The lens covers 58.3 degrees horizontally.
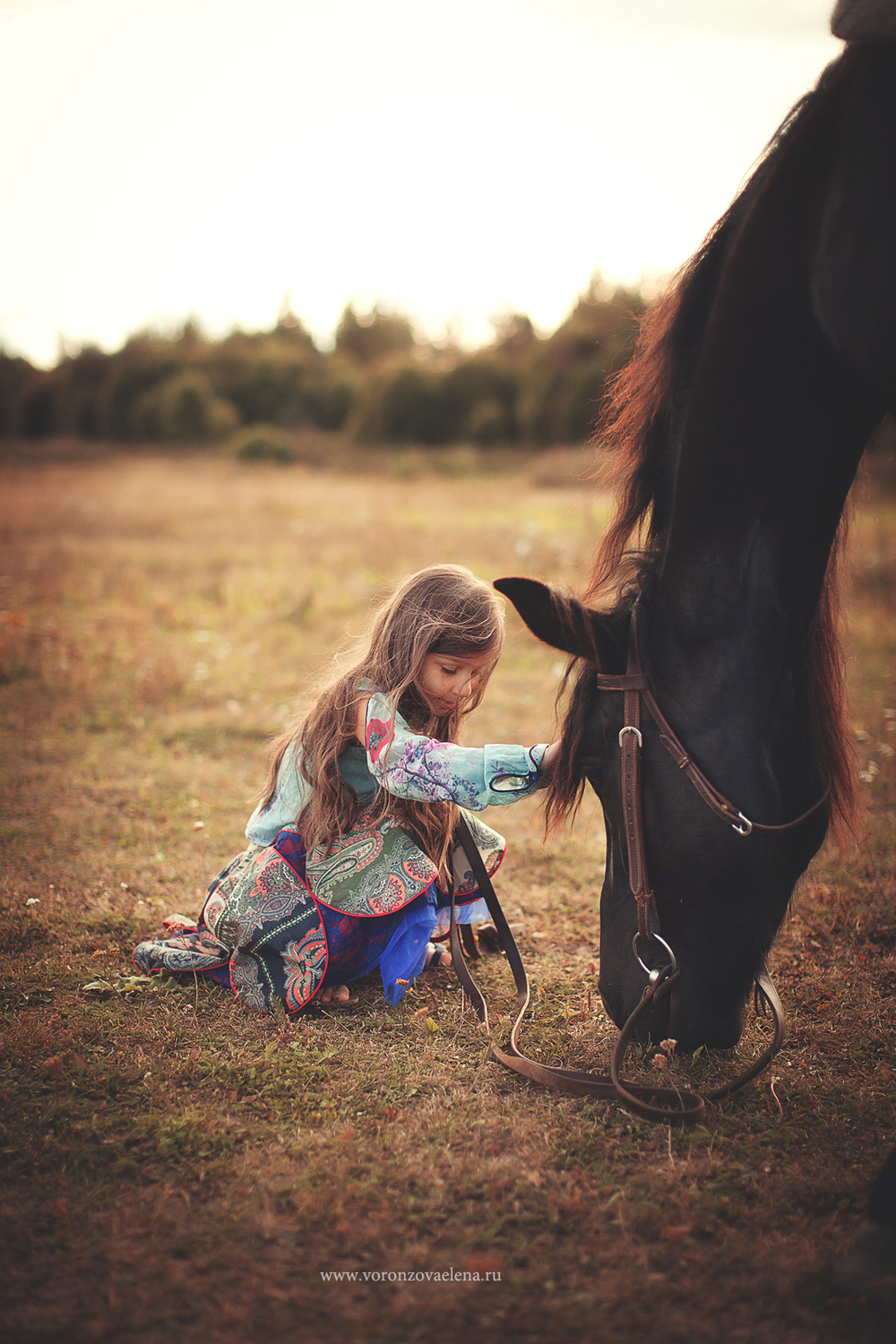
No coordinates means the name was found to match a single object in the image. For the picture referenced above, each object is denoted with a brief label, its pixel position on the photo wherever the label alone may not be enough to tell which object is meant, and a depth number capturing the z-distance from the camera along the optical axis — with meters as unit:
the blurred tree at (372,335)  51.00
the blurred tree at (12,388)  44.78
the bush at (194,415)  38.56
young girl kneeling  2.49
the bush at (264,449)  29.72
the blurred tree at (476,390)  33.62
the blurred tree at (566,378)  26.09
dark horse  1.68
